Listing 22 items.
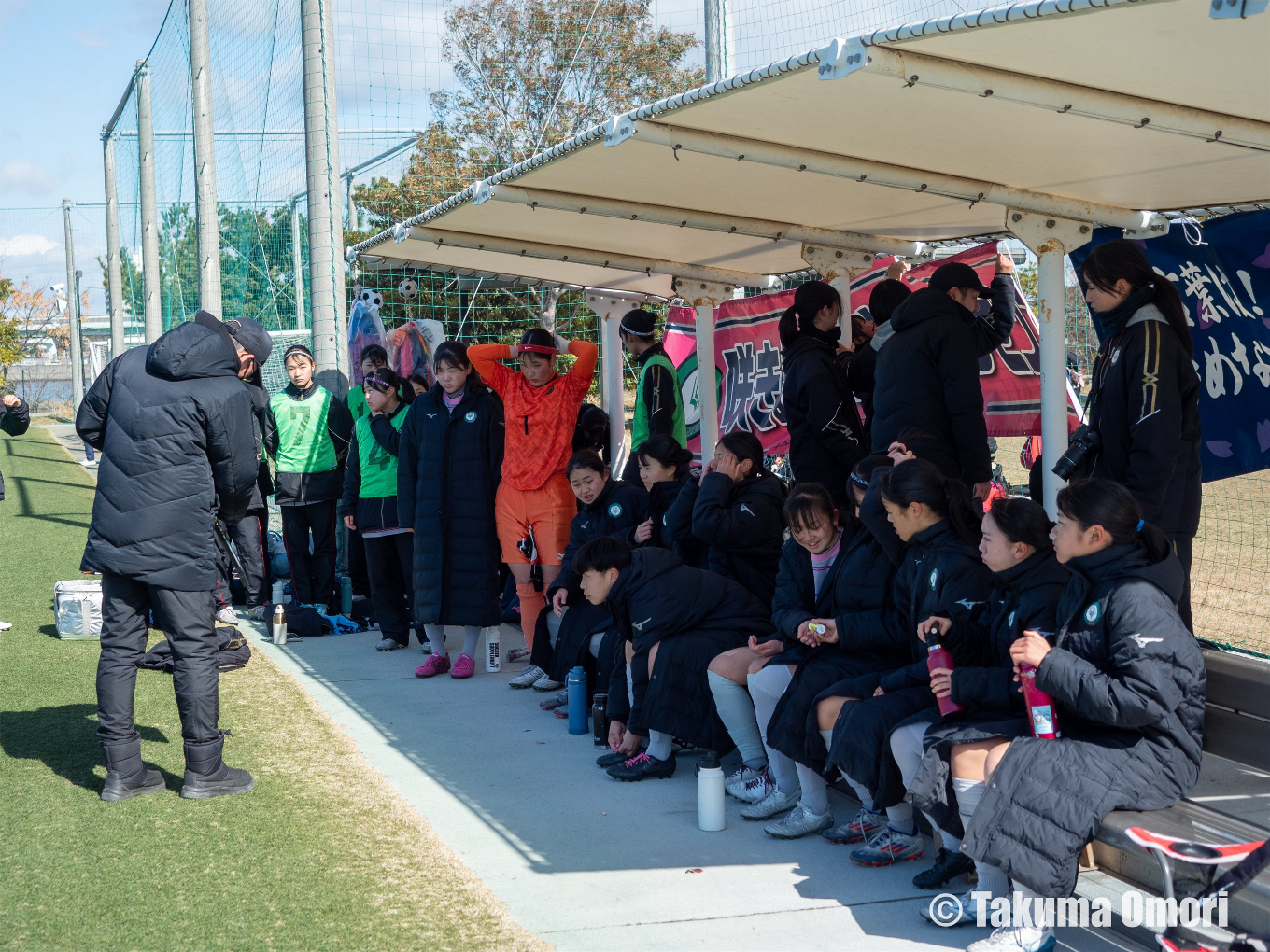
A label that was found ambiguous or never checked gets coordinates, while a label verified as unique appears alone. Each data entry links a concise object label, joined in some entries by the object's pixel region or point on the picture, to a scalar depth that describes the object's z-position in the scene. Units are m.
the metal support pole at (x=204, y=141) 11.08
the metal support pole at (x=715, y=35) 6.82
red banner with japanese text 6.10
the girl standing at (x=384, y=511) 7.25
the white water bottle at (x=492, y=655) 6.62
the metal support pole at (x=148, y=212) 15.86
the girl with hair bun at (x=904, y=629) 3.53
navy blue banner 4.38
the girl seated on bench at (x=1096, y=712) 2.92
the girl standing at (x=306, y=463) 7.86
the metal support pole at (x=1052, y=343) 4.21
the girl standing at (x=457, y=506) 6.43
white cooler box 7.29
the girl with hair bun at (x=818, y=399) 5.07
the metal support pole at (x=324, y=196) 8.30
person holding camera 3.56
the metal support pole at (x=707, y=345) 6.44
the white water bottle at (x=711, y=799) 4.02
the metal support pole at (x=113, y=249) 19.75
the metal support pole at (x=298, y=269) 11.48
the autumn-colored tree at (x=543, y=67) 17.34
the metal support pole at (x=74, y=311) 29.89
